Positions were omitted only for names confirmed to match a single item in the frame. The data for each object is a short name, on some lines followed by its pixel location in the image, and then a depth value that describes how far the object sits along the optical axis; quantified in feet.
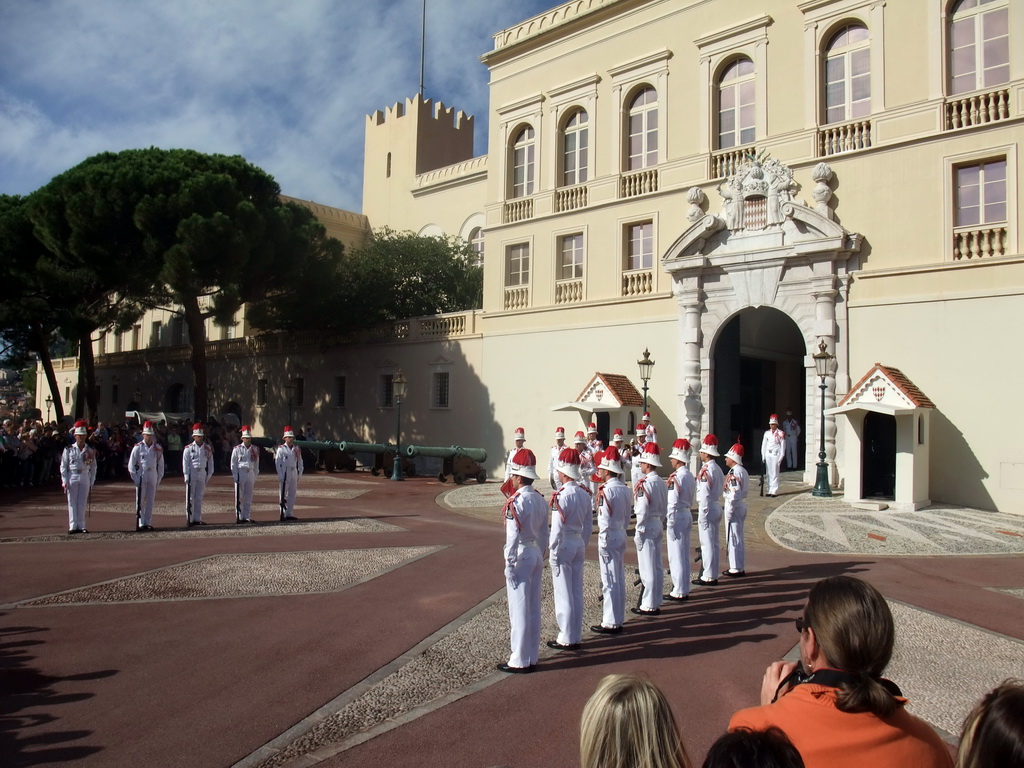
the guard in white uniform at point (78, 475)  45.34
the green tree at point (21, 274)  96.78
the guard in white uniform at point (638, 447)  31.74
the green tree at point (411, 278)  103.65
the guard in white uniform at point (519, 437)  48.50
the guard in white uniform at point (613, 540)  26.05
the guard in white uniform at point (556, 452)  47.65
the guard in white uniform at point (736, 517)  35.17
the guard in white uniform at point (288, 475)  52.16
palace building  58.13
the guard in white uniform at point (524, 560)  21.85
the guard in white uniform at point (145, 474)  46.78
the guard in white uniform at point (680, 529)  31.37
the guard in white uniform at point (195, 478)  49.73
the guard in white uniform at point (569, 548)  24.02
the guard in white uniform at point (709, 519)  33.96
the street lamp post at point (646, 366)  69.36
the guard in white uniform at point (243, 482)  51.39
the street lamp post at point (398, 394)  81.10
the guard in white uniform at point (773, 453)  61.46
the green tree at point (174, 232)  88.79
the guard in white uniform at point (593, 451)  43.64
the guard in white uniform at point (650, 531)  28.66
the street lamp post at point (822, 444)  59.26
